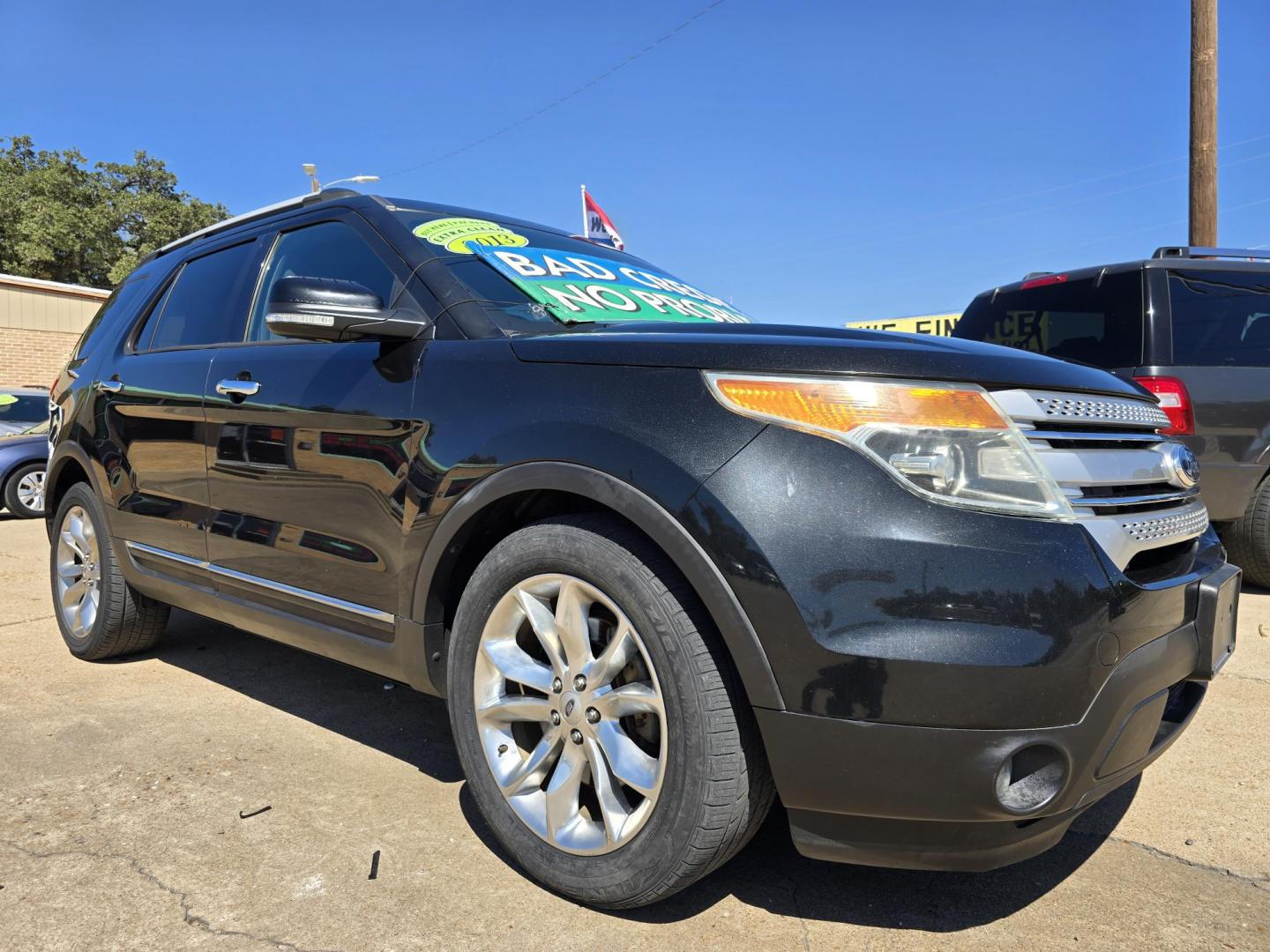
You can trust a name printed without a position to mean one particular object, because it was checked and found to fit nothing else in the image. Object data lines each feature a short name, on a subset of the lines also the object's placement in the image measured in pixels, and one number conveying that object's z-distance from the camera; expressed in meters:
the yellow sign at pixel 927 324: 11.06
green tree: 31.45
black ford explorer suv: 1.67
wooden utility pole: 8.93
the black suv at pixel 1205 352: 4.86
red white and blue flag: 10.25
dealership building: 21.70
